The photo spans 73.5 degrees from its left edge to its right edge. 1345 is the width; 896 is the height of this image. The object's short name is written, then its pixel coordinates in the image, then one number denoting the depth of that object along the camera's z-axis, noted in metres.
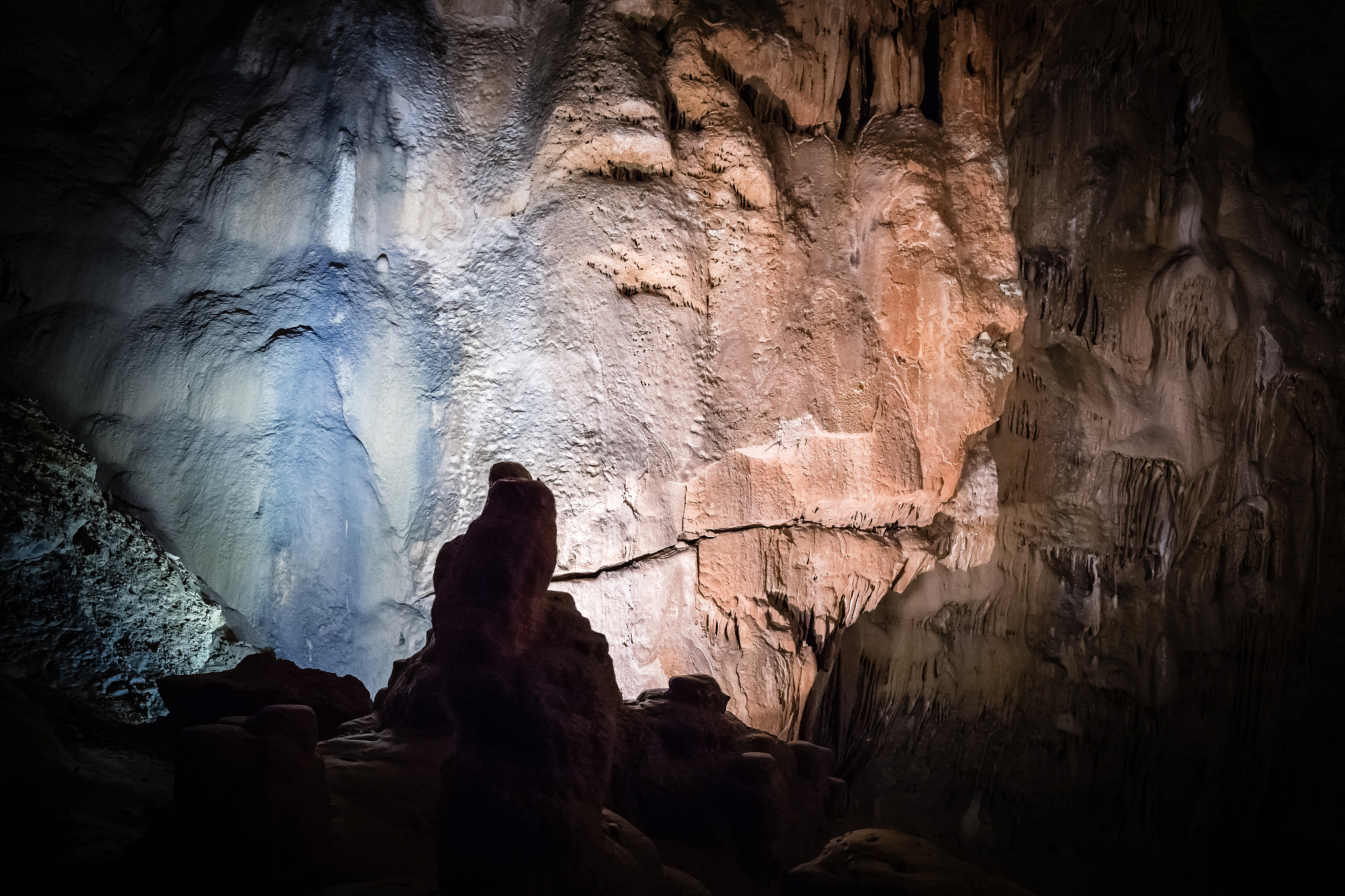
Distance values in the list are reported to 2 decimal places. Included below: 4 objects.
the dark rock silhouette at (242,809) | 1.95
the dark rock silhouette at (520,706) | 2.07
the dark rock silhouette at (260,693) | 2.84
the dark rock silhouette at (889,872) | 2.24
